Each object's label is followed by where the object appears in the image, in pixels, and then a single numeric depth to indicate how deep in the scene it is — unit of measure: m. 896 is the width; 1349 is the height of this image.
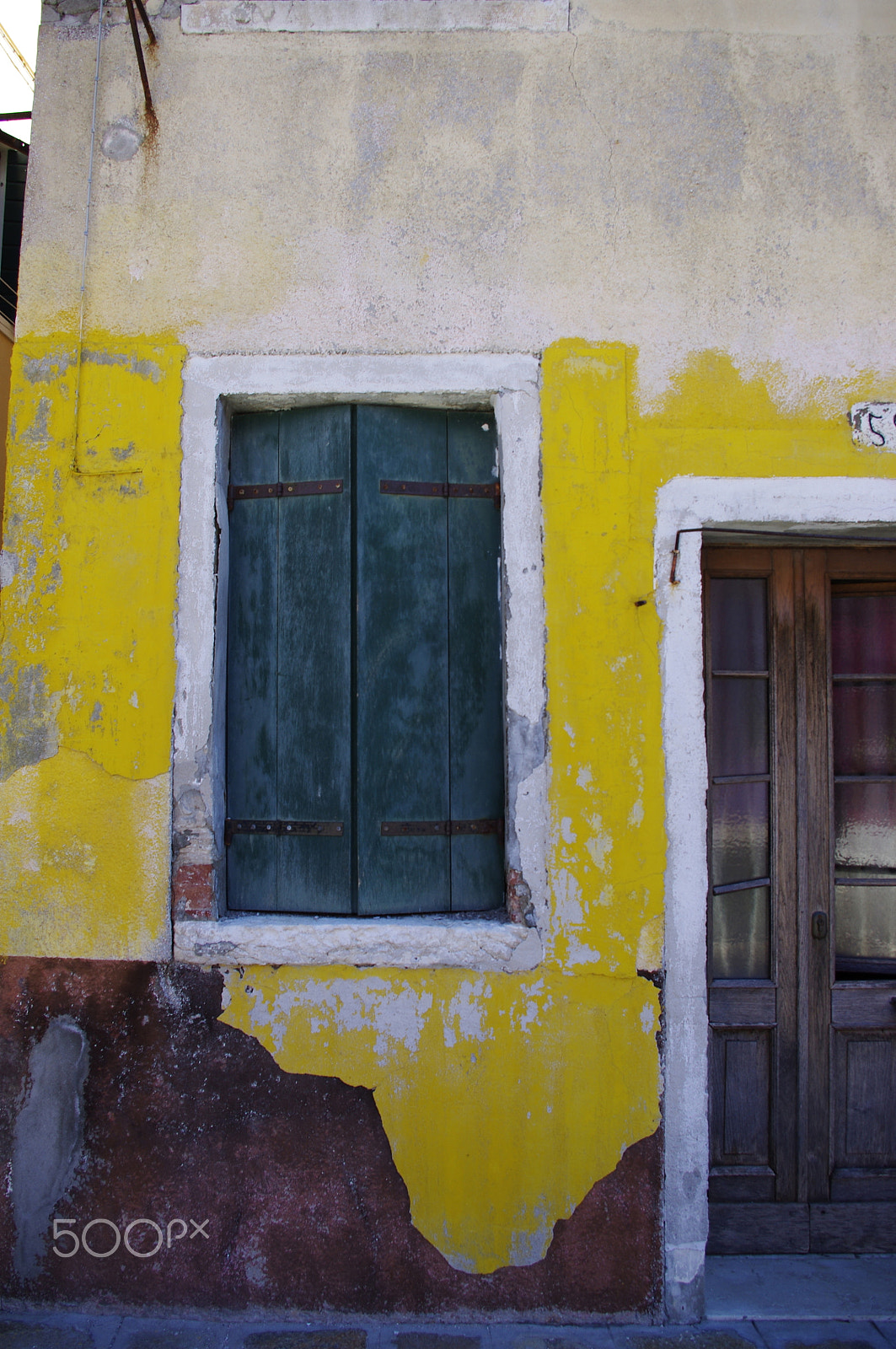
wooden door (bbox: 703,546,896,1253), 2.71
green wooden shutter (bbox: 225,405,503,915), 2.62
